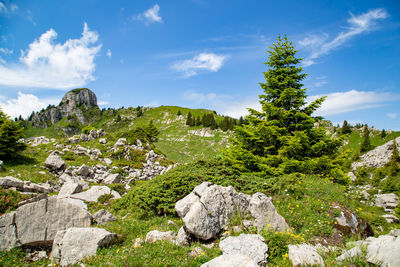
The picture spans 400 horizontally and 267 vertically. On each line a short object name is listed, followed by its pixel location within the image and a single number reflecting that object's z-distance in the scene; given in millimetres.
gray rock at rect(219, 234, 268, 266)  4945
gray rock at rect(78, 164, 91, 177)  18562
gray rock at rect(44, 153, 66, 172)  18273
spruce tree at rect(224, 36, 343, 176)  12988
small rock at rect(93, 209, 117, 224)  8759
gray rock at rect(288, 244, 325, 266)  4656
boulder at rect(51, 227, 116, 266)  5851
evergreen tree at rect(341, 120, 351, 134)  80656
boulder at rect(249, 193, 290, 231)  6609
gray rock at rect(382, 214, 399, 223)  14930
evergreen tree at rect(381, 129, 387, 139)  76800
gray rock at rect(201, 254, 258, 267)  4344
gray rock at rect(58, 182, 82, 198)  12773
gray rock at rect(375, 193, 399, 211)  22281
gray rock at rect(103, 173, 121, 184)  18339
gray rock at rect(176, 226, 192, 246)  6102
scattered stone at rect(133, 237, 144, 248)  5934
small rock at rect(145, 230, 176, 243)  6242
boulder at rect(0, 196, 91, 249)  6746
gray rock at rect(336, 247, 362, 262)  4579
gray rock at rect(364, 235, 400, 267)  3975
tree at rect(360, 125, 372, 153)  64356
